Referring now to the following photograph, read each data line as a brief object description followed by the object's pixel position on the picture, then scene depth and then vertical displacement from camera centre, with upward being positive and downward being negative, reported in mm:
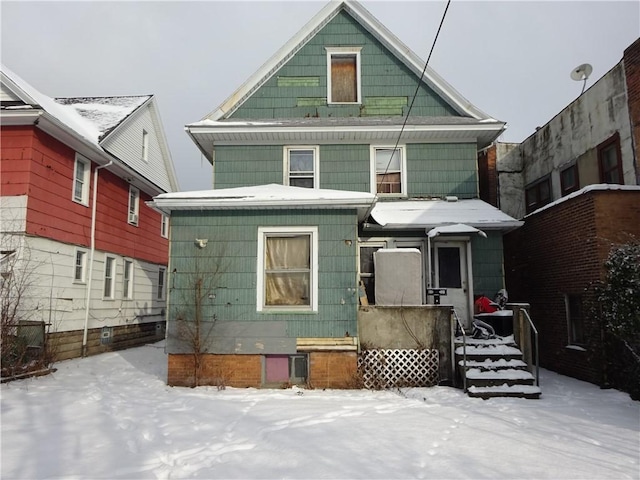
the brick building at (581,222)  8852 +1663
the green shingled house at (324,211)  8867 +1843
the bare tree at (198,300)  8852 -104
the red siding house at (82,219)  10797 +2272
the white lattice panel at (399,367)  8844 -1445
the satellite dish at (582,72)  14422 +7366
